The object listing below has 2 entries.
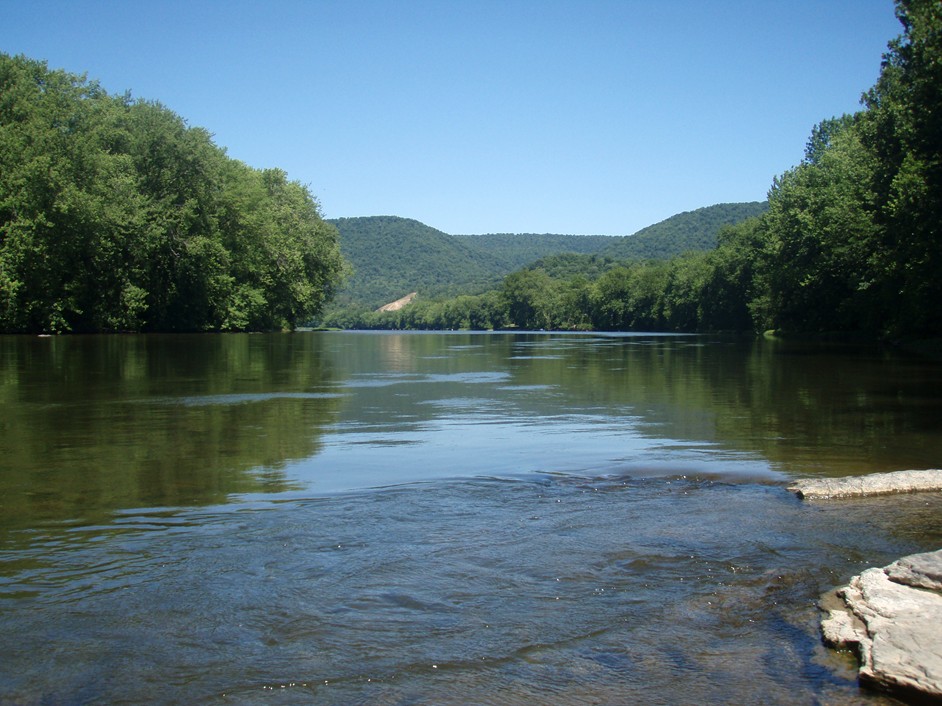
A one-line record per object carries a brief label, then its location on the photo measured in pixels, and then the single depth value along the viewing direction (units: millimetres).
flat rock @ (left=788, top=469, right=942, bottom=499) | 7895
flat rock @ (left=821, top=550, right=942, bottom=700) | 3791
